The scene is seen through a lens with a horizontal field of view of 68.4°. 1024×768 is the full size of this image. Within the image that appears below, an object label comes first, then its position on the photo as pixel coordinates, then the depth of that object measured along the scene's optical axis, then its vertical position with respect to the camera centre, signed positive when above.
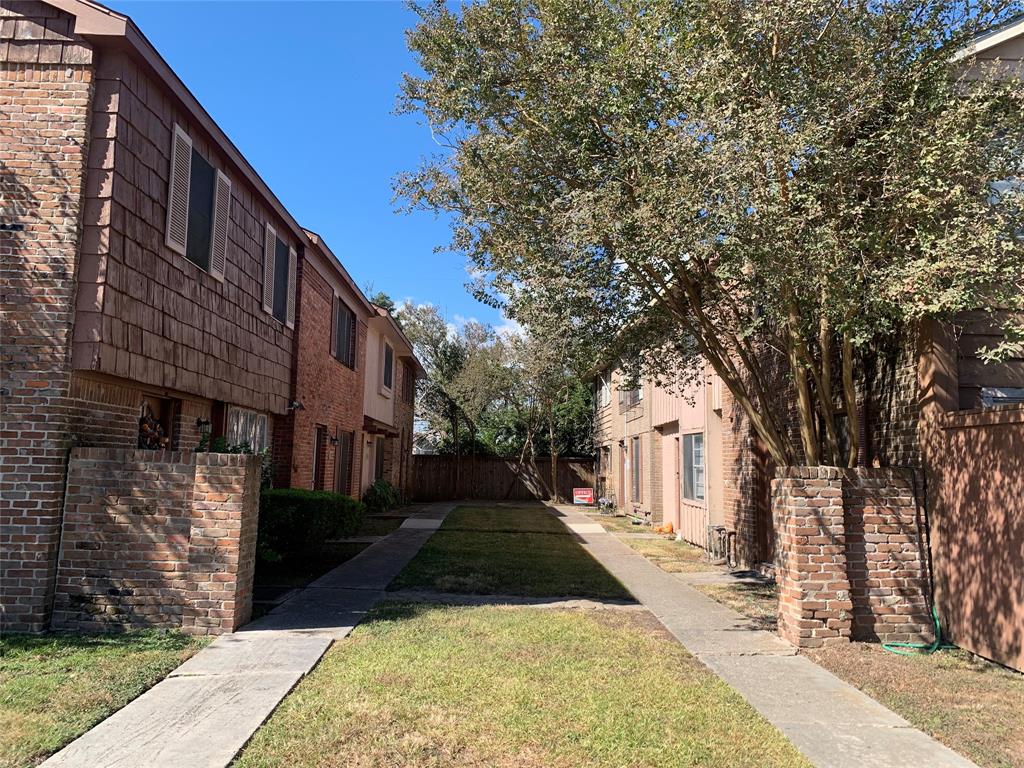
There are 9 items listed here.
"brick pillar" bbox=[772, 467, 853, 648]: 6.52 -0.62
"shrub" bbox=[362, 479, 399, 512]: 20.34 -0.44
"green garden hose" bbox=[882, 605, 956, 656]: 6.34 -1.33
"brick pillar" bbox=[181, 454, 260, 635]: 6.45 -0.57
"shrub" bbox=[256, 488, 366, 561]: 9.21 -0.50
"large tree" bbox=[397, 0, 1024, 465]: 5.81 +2.75
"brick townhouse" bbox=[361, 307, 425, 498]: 19.94 +2.32
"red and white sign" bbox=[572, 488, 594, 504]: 26.69 -0.40
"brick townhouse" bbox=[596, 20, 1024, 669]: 5.83 -0.18
